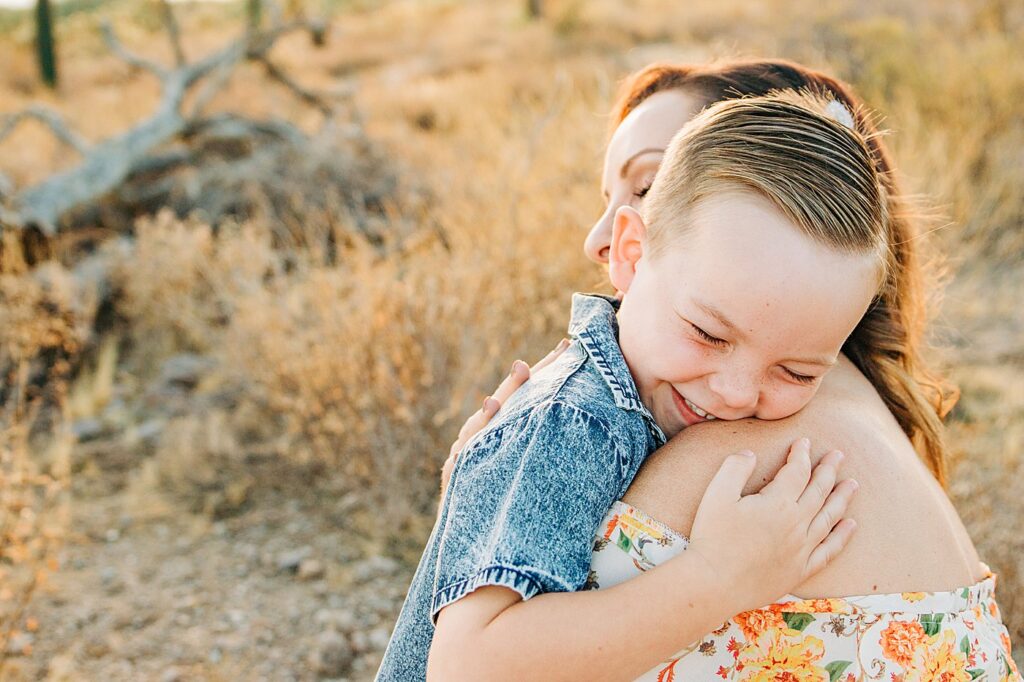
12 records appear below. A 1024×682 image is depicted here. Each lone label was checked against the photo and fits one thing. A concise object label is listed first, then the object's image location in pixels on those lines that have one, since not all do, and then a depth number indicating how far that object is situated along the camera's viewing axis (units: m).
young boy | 1.21
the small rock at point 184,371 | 4.98
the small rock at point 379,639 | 3.12
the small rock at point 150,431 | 4.56
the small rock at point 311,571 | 3.47
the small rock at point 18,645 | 2.92
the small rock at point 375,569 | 3.46
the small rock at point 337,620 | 3.19
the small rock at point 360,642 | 3.11
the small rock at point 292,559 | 3.54
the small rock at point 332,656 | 2.99
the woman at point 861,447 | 1.36
